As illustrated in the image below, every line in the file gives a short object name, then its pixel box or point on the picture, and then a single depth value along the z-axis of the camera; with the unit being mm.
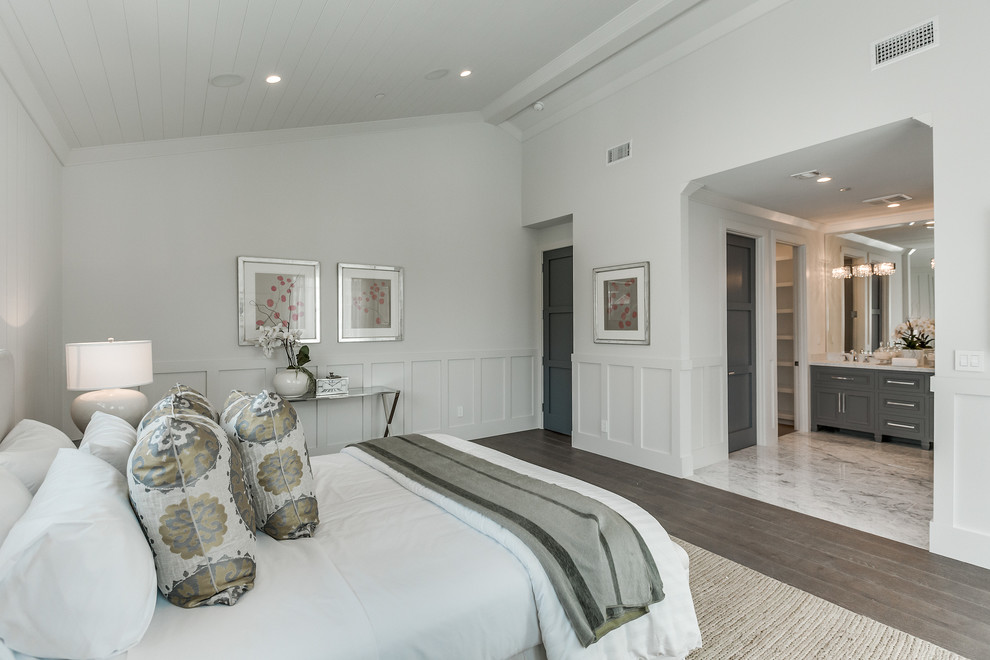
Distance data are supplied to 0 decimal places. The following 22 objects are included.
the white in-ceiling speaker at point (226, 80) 3182
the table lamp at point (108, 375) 2740
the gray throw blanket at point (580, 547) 1508
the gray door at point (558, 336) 5855
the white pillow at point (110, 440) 1586
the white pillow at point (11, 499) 1198
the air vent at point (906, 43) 2855
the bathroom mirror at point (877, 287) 5621
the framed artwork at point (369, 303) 4891
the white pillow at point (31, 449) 1619
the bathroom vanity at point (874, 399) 5086
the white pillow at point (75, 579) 993
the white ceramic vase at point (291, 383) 4211
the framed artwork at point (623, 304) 4559
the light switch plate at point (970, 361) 2664
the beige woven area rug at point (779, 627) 1994
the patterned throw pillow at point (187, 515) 1272
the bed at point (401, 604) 1195
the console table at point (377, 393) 4360
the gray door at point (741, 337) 5059
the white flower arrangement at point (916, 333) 5449
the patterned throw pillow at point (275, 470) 1696
